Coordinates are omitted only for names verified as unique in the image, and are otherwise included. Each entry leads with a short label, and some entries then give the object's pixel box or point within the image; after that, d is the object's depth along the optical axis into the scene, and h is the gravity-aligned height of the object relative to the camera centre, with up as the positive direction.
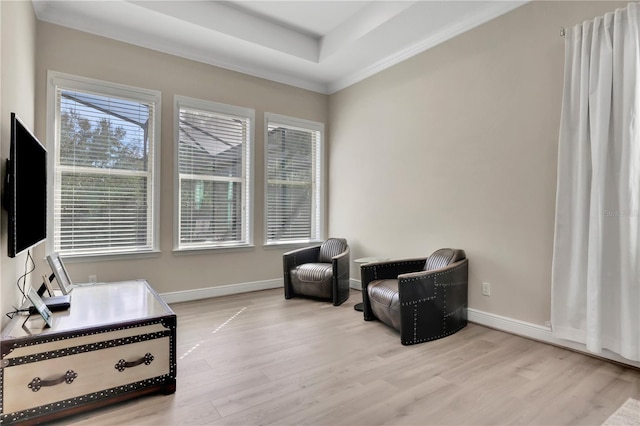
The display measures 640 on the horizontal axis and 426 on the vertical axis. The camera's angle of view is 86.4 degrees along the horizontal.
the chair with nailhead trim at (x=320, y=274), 4.05 -0.81
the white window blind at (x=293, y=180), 4.85 +0.40
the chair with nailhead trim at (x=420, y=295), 2.85 -0.78
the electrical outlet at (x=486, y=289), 3.28 -0.77
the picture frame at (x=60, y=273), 2.43 -0.53
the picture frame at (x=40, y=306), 1.89 -0.59
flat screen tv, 1.86 +0.08
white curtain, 2.33 +0.14
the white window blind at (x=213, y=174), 4.15 +0.40
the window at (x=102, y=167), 3.42 +0.40
